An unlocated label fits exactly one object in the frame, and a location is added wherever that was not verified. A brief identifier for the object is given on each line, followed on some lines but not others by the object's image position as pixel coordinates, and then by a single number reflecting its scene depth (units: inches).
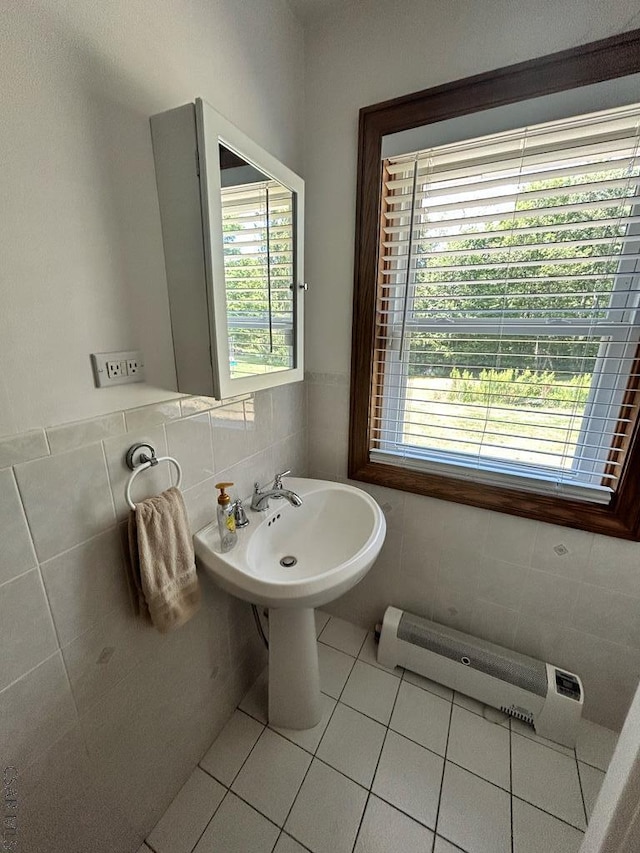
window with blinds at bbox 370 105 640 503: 38.2
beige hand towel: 30.9
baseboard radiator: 46.9
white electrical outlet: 27.7
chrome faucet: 43.9
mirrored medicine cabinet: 28.3
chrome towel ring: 30.2
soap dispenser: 36.8
